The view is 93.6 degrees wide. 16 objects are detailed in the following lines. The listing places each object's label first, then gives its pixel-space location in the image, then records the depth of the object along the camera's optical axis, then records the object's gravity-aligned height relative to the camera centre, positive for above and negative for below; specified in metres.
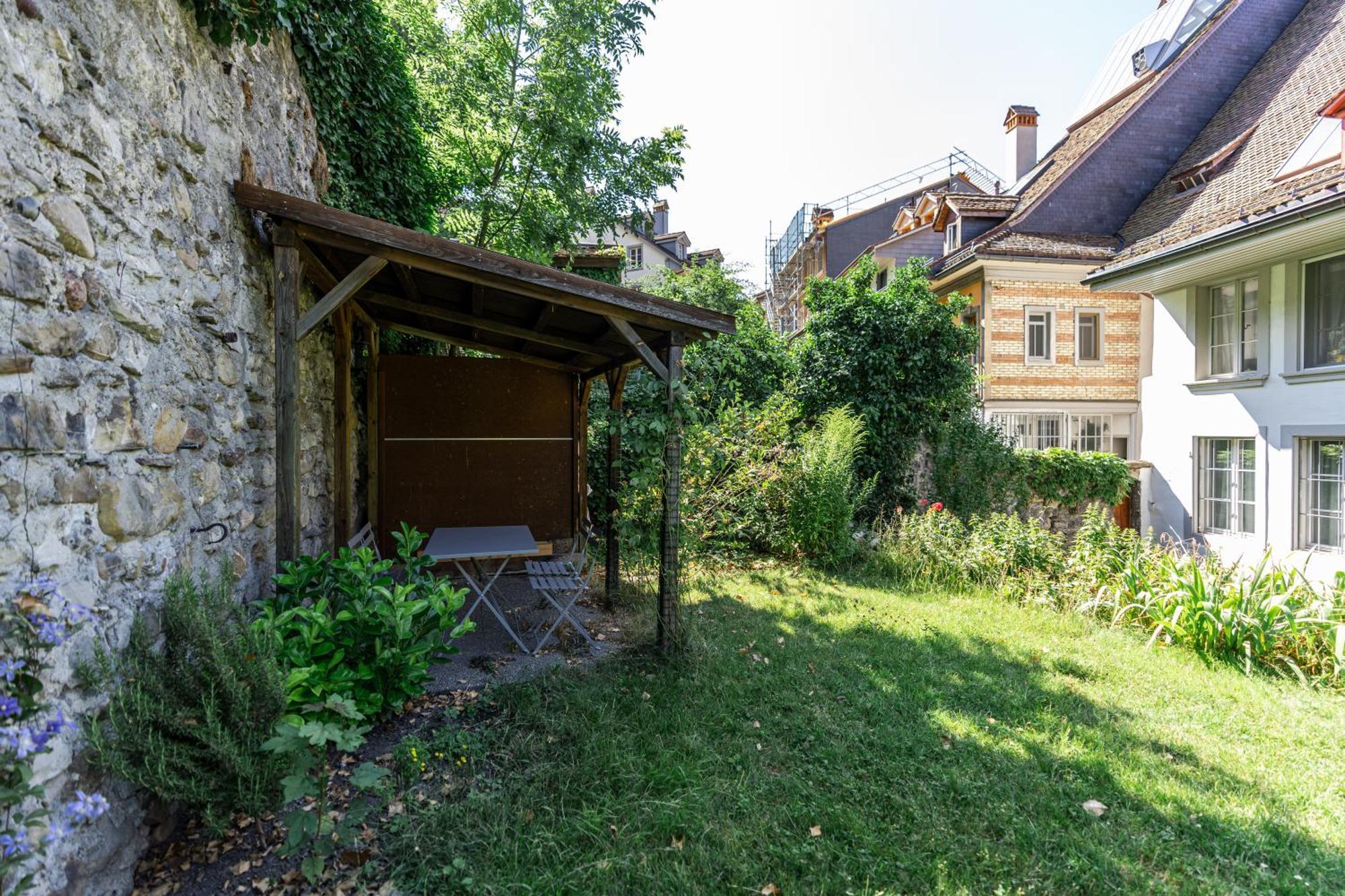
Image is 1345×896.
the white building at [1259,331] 7.38 +1.59
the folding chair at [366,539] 5.27 -0.83
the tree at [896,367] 10.12 +1.31
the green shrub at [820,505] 7.77 -0.71
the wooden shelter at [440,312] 3.38 +0.99
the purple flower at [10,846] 1.45 -0.94
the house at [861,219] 20.83 +7.79
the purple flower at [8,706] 1.46 -0.61
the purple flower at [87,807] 1.52 -0.89
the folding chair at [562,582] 4.53 -1.02
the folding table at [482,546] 4.49 -0.79
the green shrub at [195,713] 2.00 -0.90
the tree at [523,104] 8.16 +4.47
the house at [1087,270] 12.84 +3.64
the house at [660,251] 24.64 +9.02
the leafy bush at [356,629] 2.70 -0.86
